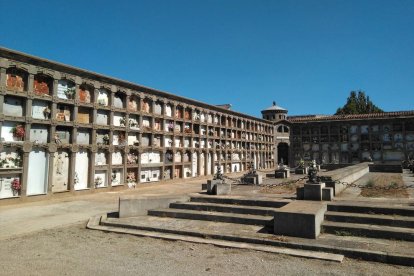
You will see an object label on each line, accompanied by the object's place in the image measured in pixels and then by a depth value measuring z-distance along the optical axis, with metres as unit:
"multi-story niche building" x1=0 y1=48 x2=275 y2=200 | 13.93
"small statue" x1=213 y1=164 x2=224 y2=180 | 11.93
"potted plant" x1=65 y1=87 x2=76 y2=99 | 16.31
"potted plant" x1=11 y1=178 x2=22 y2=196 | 13.63
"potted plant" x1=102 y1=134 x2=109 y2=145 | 18.21
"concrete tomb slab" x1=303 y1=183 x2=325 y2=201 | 8.74
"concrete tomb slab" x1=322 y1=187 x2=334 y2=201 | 8.71
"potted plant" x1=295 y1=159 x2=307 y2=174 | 26.46
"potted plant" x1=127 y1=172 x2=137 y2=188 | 19.61
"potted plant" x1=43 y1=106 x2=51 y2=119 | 15.22
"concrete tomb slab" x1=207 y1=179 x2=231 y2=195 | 10.91
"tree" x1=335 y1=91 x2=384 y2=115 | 52.25
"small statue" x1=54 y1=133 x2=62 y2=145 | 15.45
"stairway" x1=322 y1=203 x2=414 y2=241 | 6.61
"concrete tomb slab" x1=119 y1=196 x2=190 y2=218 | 9.63
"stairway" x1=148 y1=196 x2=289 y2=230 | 8.36
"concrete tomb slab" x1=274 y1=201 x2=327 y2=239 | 6.75
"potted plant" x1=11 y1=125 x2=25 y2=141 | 13.91
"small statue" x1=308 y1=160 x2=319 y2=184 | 9.05
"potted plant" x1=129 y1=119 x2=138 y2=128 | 20.09
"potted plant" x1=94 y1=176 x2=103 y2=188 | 17.52
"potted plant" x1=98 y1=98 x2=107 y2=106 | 18.06
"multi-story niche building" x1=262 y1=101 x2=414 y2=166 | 36.66
